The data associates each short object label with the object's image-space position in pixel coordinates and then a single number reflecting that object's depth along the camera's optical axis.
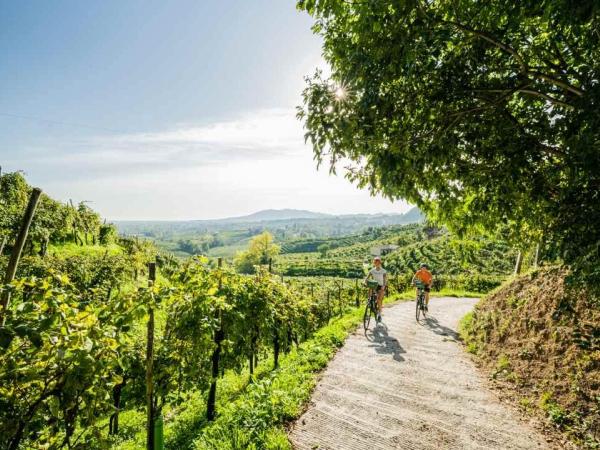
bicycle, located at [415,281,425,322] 12.68
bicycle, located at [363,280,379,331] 11.02
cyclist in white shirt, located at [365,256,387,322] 11.12
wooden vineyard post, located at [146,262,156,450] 4.35
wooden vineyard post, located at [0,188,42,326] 2.58
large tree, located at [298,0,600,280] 3.83
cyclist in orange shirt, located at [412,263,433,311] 12.88
